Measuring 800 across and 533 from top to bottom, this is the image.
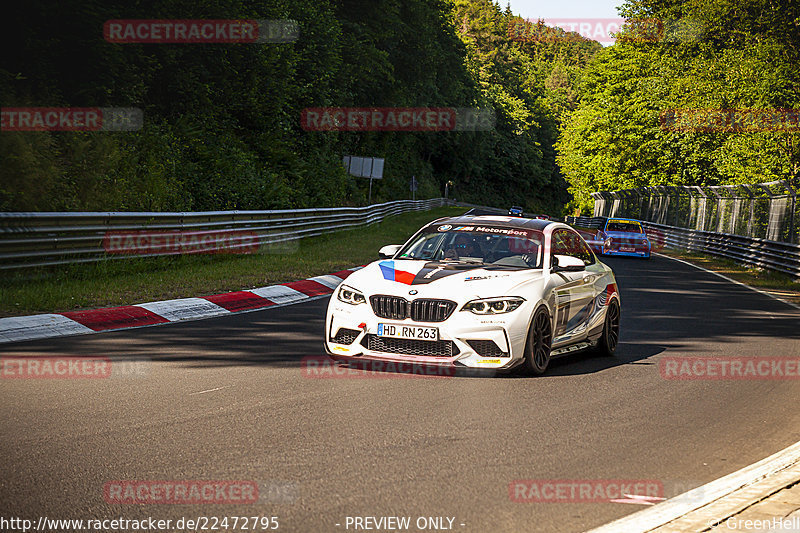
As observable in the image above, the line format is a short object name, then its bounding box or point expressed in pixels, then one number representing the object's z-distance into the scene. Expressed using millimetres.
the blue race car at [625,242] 33219
